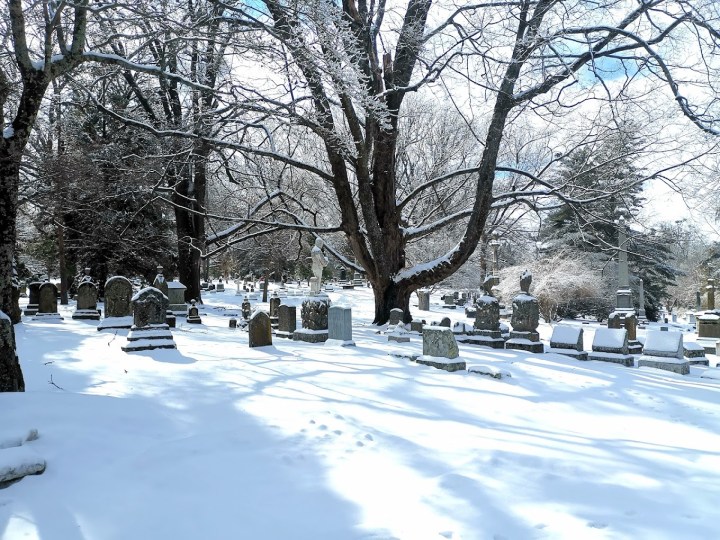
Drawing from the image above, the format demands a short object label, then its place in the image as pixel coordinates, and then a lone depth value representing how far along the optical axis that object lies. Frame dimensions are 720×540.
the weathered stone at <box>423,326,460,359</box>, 8.24
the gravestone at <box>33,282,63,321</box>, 15.28
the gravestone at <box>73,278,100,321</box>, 14.80
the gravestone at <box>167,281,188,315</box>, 17.78
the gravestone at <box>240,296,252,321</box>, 21.67
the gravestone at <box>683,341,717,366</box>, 12.73
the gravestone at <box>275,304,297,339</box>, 12.77
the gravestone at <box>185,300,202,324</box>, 16.44
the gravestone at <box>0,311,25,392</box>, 4.57
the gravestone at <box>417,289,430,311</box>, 30.02
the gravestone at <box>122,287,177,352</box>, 8.46
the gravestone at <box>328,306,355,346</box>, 10.58
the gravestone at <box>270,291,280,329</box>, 16.85
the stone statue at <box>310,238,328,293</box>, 12.30
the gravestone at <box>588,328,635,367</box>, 11.04
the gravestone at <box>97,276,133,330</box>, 11.78
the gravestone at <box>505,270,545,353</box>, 11.88
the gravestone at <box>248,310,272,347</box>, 9.55
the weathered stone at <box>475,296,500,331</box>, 12.95
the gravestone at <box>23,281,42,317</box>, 16.83
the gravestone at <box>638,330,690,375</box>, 9.96
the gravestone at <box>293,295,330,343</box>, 11.30
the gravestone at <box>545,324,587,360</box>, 11.68
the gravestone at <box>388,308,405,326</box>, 14.53
